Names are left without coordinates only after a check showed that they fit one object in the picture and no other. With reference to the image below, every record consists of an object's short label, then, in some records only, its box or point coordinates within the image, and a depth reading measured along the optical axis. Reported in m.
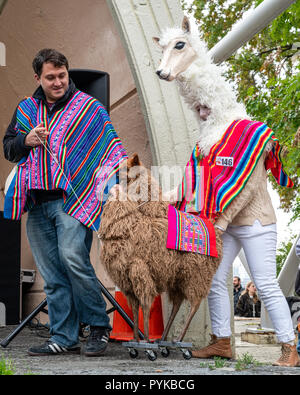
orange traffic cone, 4.76
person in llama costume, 3.56
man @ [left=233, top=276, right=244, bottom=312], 14.30
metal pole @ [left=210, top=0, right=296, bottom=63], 4.67
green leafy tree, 9.75
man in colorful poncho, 3.73
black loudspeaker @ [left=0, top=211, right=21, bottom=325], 7.35
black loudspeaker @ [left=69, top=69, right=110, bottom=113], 4.57
